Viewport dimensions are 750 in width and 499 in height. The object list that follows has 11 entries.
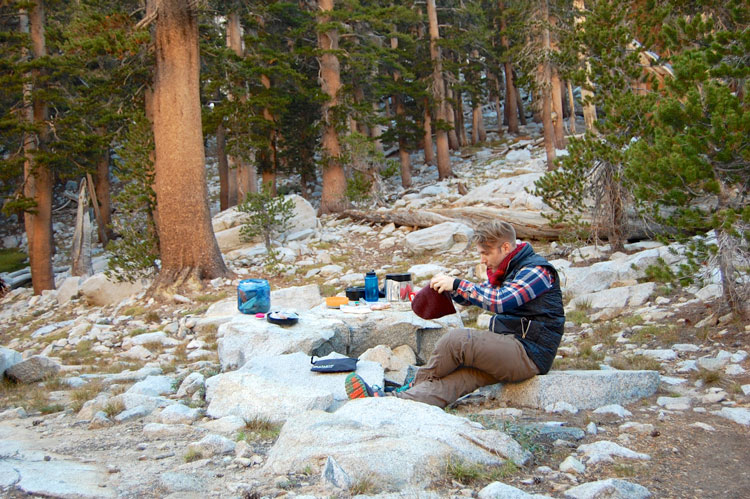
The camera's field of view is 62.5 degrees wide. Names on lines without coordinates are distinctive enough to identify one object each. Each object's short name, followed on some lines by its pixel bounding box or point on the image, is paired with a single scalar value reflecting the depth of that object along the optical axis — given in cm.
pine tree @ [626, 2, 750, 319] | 522
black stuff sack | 518
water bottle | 673
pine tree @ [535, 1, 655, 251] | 823
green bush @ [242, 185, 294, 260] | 1405
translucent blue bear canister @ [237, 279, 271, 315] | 666
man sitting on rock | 448
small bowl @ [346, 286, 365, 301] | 697
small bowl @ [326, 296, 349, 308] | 678
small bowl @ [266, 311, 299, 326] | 614
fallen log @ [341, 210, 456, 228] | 1465
